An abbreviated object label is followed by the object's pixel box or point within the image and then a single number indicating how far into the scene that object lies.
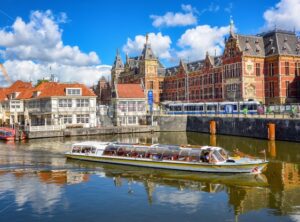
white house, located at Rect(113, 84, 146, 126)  75.32
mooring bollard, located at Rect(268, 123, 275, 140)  52.48
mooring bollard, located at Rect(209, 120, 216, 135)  66.06
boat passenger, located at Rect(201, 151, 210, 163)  30.56
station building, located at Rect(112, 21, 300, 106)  75.81
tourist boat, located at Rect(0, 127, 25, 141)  58.91
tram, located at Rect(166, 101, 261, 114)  68.25
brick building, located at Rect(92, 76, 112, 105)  137.32
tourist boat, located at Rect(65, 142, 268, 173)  29.84
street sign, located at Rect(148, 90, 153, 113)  80.01
